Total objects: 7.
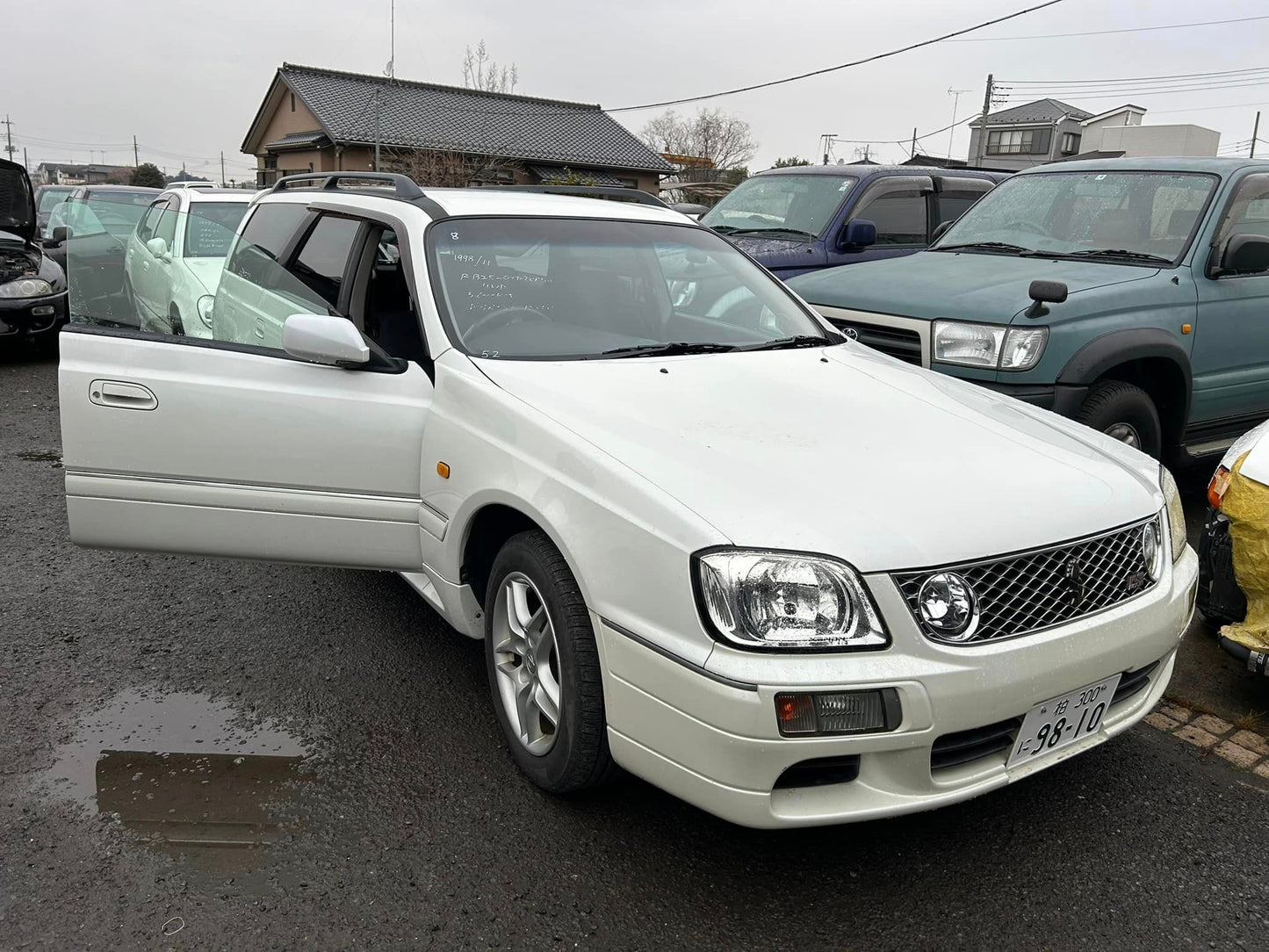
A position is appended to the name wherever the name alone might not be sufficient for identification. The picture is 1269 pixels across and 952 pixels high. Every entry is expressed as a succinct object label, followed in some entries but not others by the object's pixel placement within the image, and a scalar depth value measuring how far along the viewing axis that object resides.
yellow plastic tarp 3.32
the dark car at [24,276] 9.08
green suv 4.55
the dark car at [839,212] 7.69
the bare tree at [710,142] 64.69
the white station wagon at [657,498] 2.15
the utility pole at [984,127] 40.56
